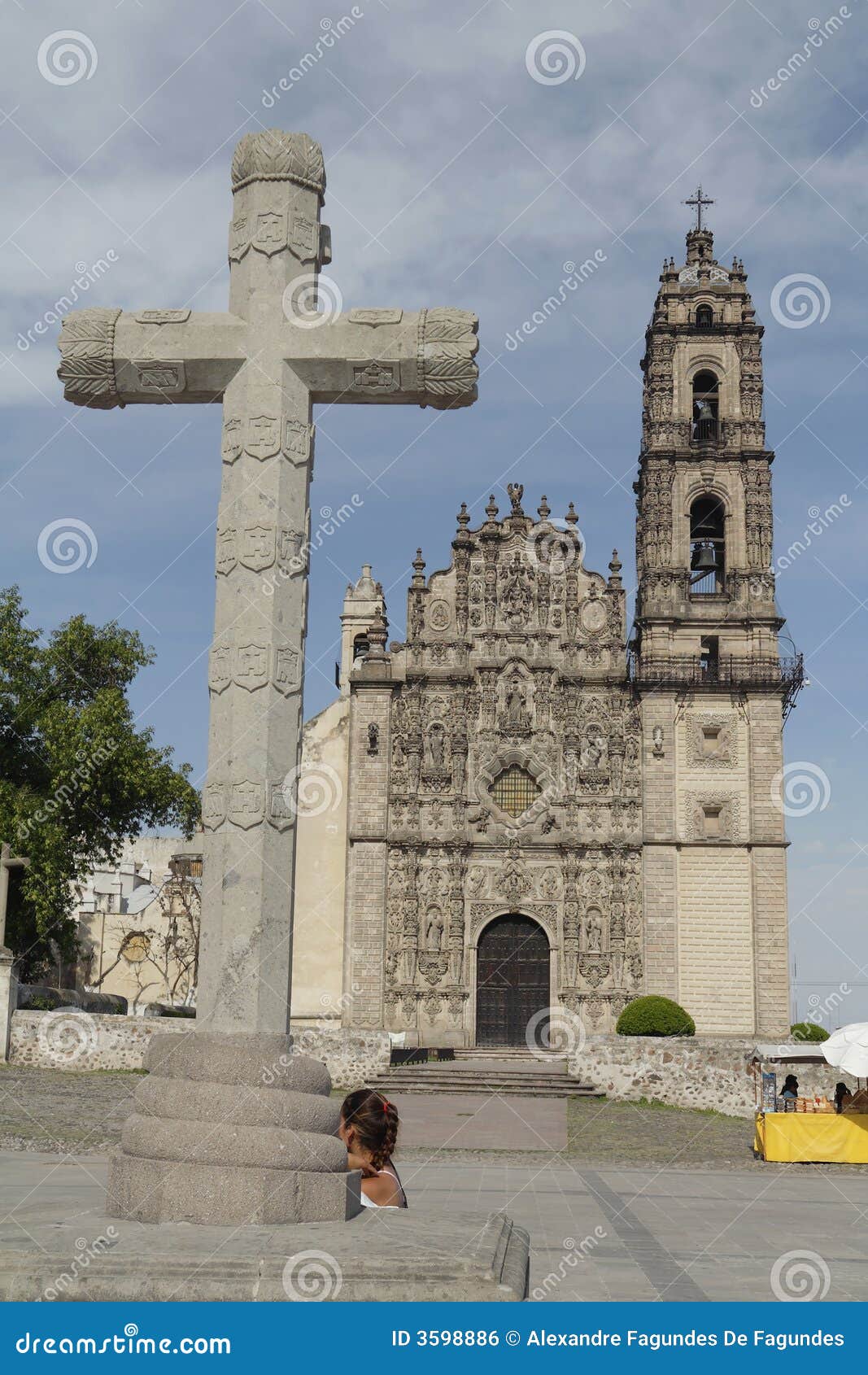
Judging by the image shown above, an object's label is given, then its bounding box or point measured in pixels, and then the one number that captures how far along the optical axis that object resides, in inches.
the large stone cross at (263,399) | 255.6
